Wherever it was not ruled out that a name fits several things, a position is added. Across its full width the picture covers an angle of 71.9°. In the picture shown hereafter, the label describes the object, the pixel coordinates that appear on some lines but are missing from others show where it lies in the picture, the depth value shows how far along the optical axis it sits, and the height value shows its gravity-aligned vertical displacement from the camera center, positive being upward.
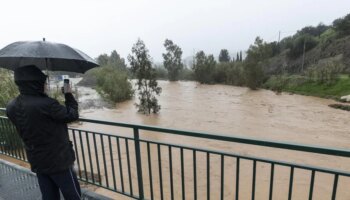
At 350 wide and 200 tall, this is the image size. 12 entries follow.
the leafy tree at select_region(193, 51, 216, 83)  33.53 -0.62
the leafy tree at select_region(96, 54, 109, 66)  43.72 +1.59
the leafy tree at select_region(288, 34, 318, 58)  34.09 +2.09
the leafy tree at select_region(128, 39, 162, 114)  13.70 -0.75
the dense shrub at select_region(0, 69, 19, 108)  6.33 -0.52
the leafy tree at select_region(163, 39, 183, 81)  42.16 +0.62
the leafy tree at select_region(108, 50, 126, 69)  50.47 +1.84
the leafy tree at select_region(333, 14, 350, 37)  30.62 +4.00
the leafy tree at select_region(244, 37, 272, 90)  26.00 -0.14
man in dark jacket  1.53 -0.38
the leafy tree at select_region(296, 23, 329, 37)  40.79 +4.89
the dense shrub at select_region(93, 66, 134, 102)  18.80 -1.66
